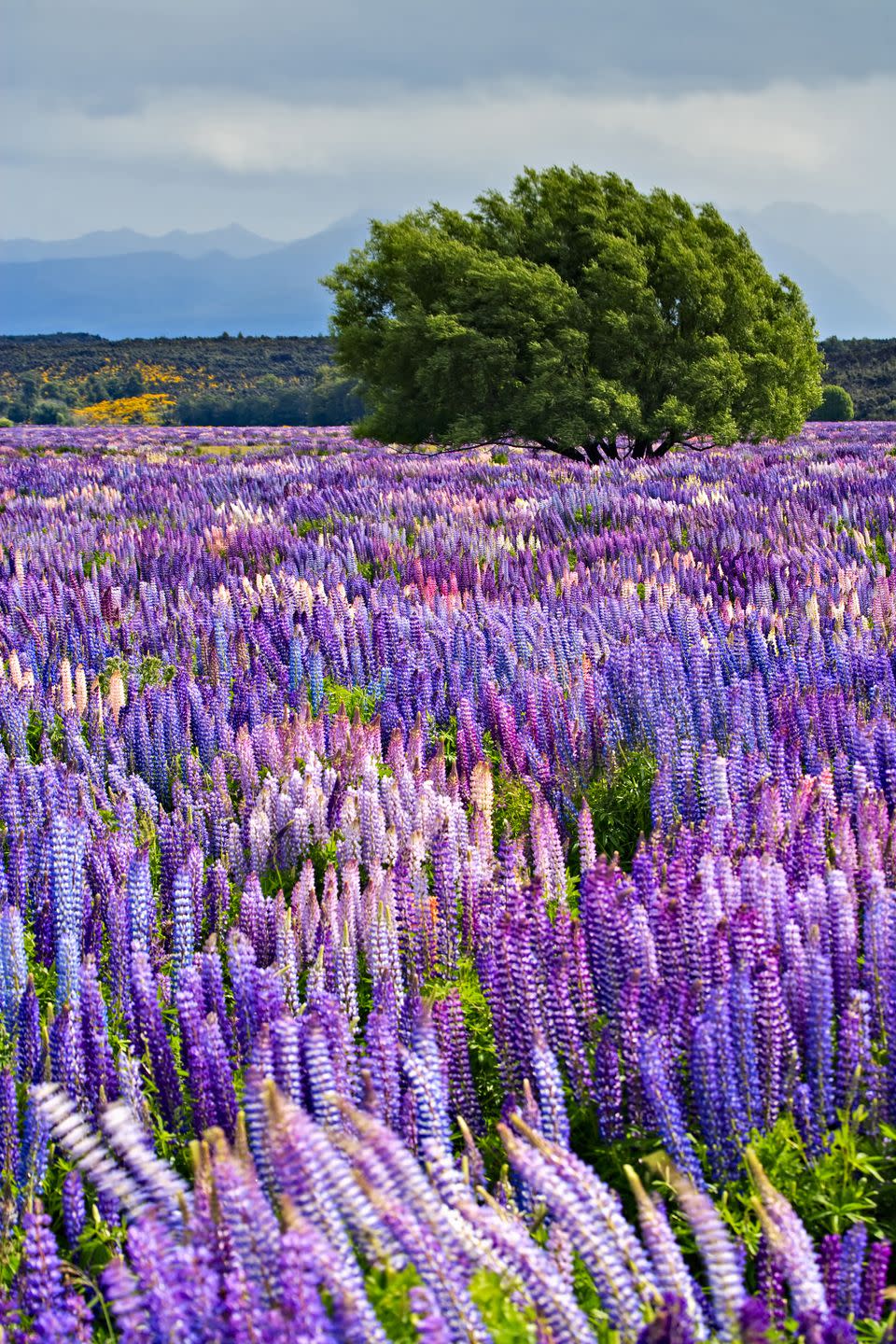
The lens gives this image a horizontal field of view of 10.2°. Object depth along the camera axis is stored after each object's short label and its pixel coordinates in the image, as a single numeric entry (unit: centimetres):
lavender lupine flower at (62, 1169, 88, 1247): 1237
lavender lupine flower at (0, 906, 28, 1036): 1335
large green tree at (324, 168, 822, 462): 7959
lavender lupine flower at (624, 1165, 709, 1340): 1137
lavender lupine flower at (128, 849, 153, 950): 1388
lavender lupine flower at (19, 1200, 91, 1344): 1187
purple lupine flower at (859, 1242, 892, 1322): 1181
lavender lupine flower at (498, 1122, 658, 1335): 1139
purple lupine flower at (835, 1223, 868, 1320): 1181
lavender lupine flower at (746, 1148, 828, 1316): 1143
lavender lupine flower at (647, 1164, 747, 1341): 1124
